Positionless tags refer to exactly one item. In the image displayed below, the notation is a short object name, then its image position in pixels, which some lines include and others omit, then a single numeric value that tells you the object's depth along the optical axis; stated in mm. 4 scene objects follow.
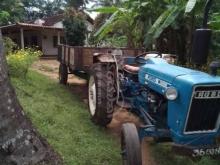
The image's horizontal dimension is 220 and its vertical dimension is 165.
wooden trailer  4654
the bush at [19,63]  5629
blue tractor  2141
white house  14830
